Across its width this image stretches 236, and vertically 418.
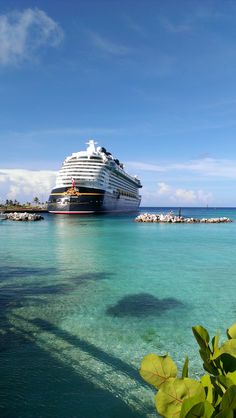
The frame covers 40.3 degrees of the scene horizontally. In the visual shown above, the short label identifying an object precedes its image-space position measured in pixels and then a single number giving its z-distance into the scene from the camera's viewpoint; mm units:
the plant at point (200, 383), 1604
